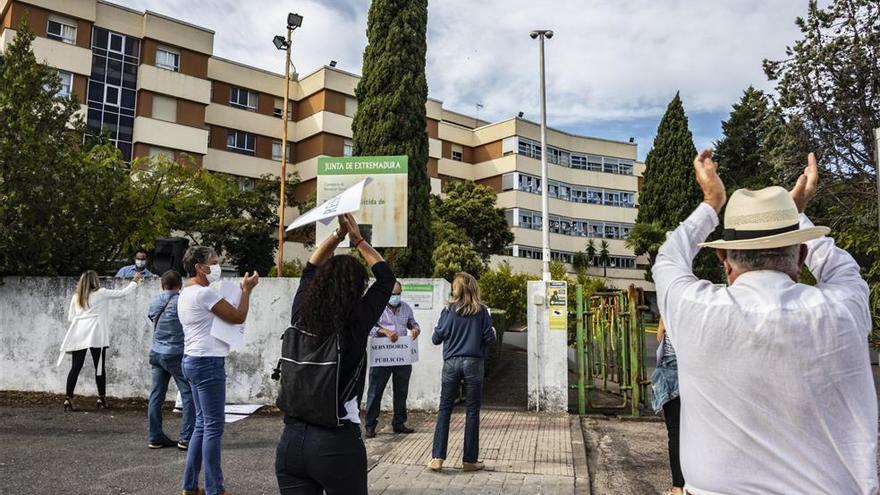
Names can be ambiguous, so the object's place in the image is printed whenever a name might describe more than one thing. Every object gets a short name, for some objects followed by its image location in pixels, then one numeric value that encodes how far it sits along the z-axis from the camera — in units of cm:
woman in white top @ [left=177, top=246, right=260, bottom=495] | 485
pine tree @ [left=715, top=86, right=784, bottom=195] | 4141
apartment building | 3169
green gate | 942
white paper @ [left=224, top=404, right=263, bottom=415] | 930
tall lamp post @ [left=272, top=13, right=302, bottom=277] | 2614
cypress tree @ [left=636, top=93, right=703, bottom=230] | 4100
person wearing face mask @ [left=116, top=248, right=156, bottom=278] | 1061
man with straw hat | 188
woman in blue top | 614
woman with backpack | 284
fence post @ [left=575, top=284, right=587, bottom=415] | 963
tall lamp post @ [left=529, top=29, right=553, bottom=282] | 1637
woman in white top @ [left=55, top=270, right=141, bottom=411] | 884
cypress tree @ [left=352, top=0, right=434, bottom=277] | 1711
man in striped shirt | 819
